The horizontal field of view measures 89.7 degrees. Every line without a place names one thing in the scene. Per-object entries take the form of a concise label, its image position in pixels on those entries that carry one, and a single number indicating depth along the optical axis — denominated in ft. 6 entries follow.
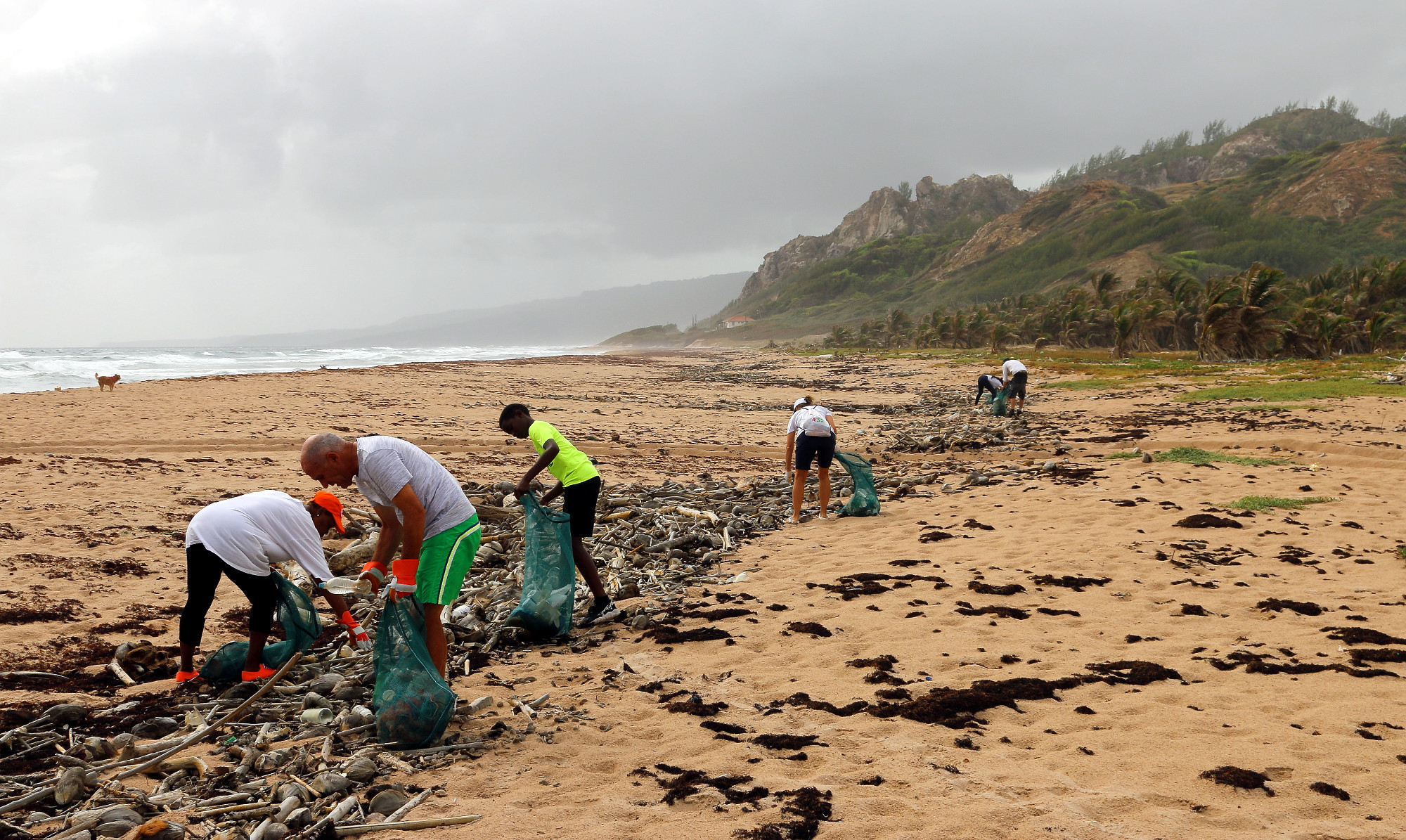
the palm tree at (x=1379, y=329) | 104.22
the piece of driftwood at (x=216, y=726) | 10.93
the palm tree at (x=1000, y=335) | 171.83
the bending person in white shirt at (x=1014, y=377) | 54.70
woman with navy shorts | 27.91
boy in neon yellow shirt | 18.19
